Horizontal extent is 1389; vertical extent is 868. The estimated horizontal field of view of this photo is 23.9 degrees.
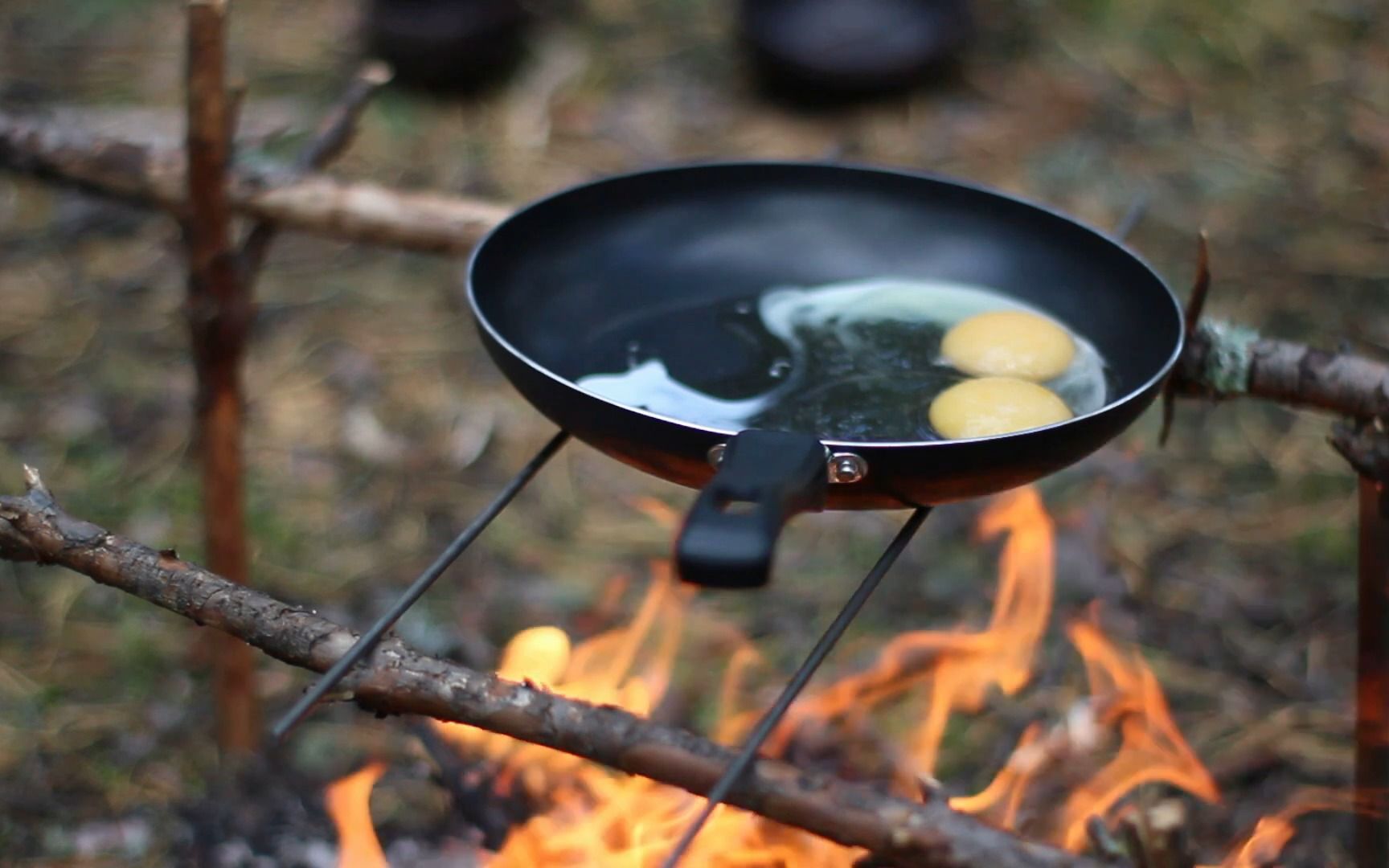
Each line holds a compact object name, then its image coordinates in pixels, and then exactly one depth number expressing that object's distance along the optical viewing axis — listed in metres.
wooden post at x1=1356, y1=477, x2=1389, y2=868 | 1.15
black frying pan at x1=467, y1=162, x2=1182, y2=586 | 1.01
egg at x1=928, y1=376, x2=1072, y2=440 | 1.08
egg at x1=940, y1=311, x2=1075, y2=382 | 1.11
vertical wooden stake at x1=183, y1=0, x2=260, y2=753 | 1.22
